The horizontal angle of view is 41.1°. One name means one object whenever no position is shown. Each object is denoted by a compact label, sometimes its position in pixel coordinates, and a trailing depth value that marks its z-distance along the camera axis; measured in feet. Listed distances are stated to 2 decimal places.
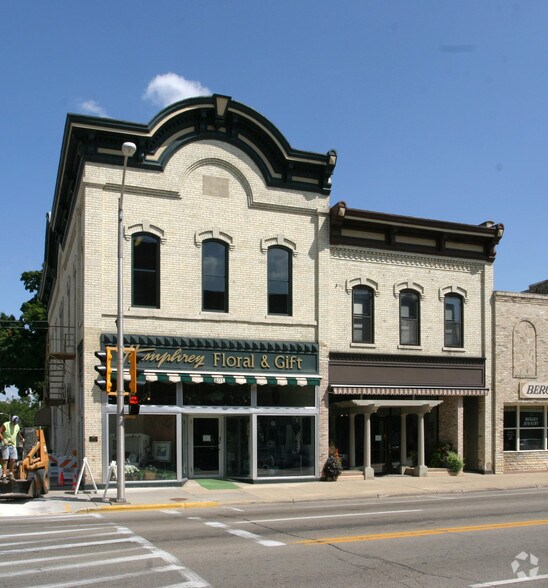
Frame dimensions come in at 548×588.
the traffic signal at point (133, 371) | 61.04
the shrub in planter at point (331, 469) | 77.05
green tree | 155.94
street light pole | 59.53
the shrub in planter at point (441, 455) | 84.94
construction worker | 59.52
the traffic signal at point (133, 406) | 60.39
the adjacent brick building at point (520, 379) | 88.94
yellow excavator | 58.39
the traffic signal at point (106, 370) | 59.52
